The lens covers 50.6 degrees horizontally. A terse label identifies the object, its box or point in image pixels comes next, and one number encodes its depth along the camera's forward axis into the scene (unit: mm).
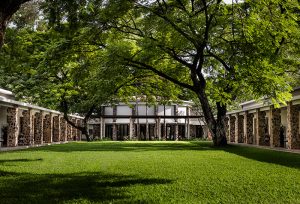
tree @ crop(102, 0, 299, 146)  10893
